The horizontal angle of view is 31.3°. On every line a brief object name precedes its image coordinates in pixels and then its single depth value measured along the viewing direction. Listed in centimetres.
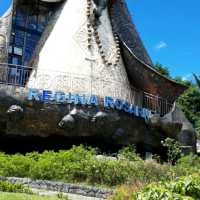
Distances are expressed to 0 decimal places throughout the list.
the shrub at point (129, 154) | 1346
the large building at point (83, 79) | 1459
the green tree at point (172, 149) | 1506
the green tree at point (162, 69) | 3052
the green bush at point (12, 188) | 864
